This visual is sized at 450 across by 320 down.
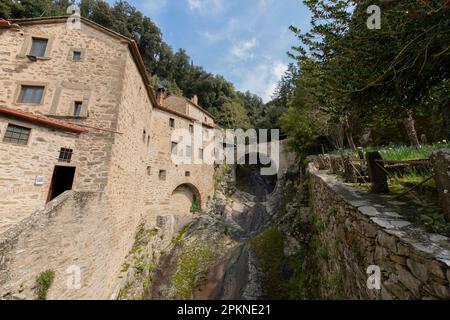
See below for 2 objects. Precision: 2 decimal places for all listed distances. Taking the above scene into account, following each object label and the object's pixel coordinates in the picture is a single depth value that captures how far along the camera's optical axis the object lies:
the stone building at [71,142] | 6.16
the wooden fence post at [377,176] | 3.80
